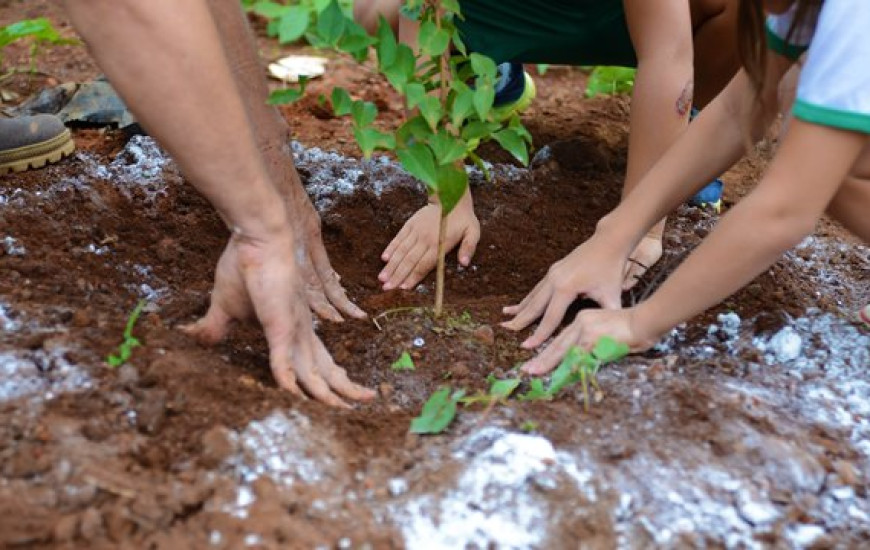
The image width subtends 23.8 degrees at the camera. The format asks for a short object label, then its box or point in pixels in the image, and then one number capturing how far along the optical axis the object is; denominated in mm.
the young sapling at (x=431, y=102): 1999
